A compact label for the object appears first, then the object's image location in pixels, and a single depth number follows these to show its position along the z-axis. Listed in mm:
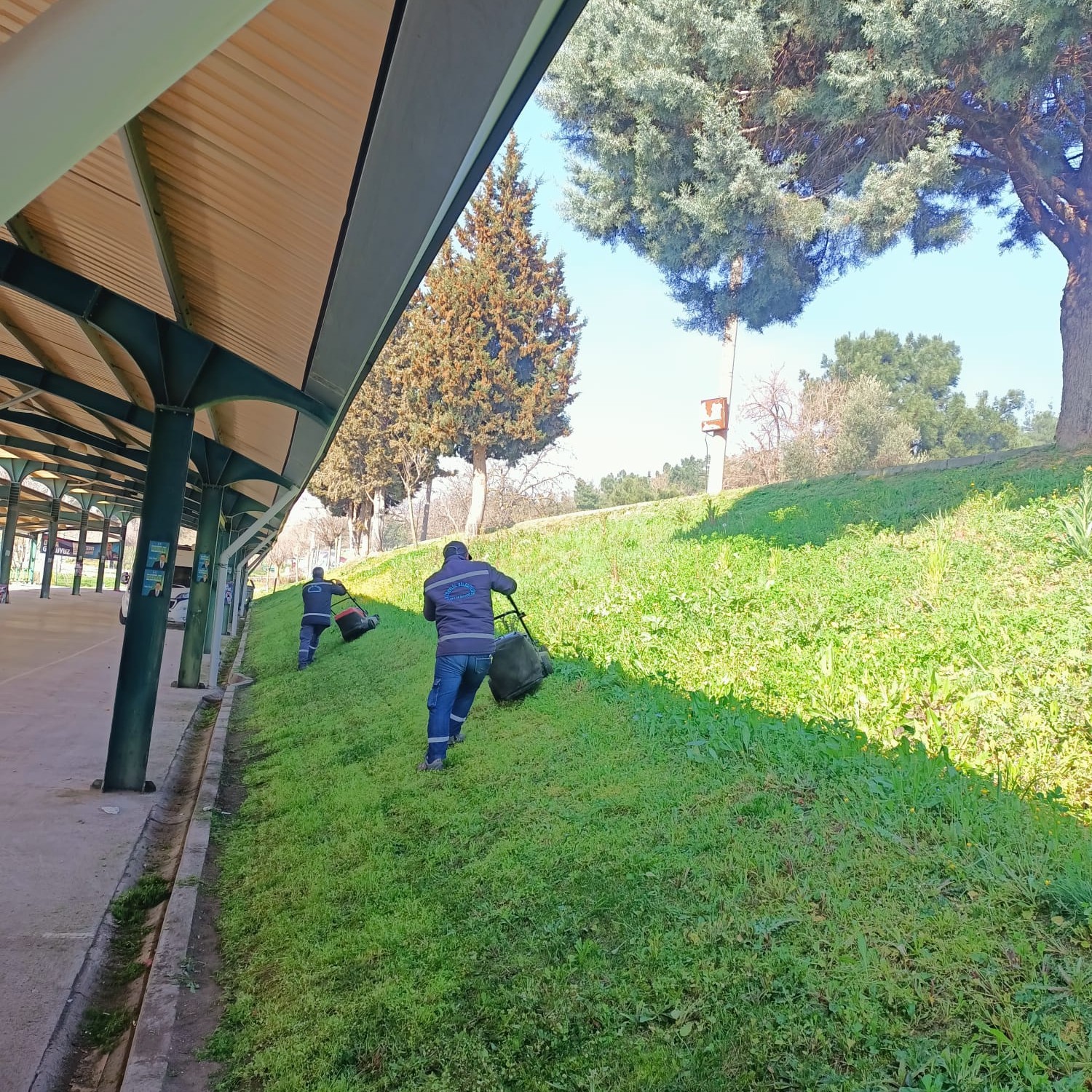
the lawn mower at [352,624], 16641
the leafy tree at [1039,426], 46188
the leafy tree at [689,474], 60594
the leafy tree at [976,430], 43094
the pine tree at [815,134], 14664
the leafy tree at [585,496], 72750
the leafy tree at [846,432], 35688
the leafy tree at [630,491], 56500
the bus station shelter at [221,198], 1292
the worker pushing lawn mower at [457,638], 7566
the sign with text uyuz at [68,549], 63012
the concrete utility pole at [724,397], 20969
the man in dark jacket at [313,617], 15617
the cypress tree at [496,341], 33062
